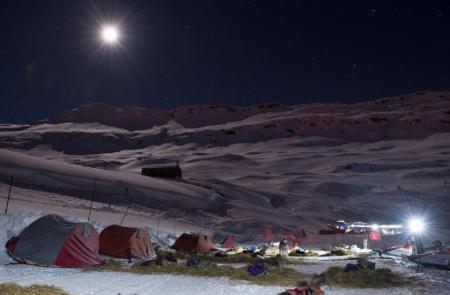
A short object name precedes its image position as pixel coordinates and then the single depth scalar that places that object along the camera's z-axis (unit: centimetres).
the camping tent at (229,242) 3384
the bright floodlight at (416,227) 2233
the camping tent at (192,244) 2662
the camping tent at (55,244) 1752
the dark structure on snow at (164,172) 6700
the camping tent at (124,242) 2116
